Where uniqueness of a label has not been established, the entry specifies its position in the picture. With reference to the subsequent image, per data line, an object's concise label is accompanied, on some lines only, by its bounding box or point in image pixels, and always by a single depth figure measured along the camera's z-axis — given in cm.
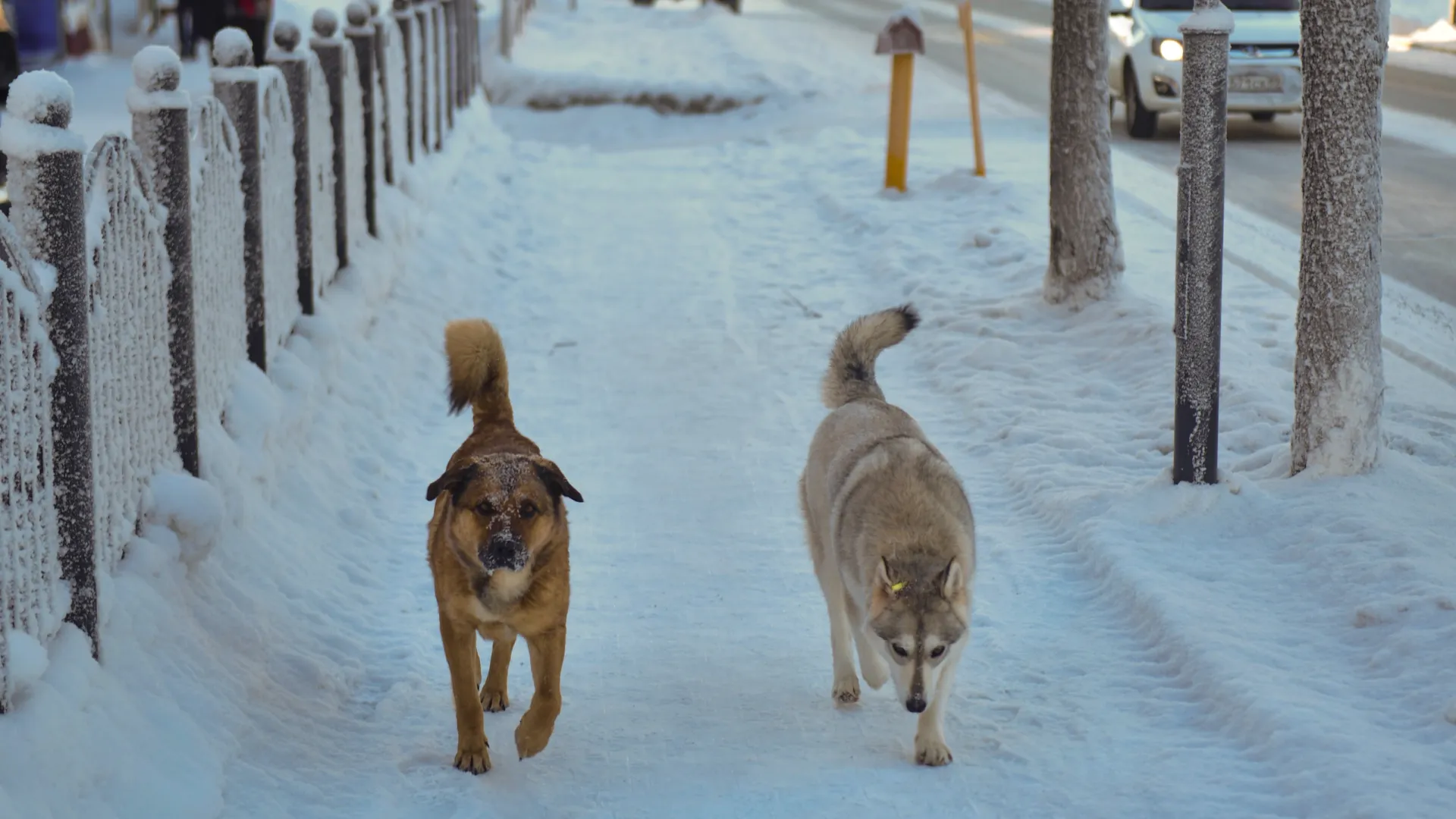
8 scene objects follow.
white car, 1786
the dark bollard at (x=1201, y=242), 713
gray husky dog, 498
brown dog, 486
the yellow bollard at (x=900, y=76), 1518
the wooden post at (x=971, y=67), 1552
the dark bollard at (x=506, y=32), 2503
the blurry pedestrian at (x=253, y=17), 2416
